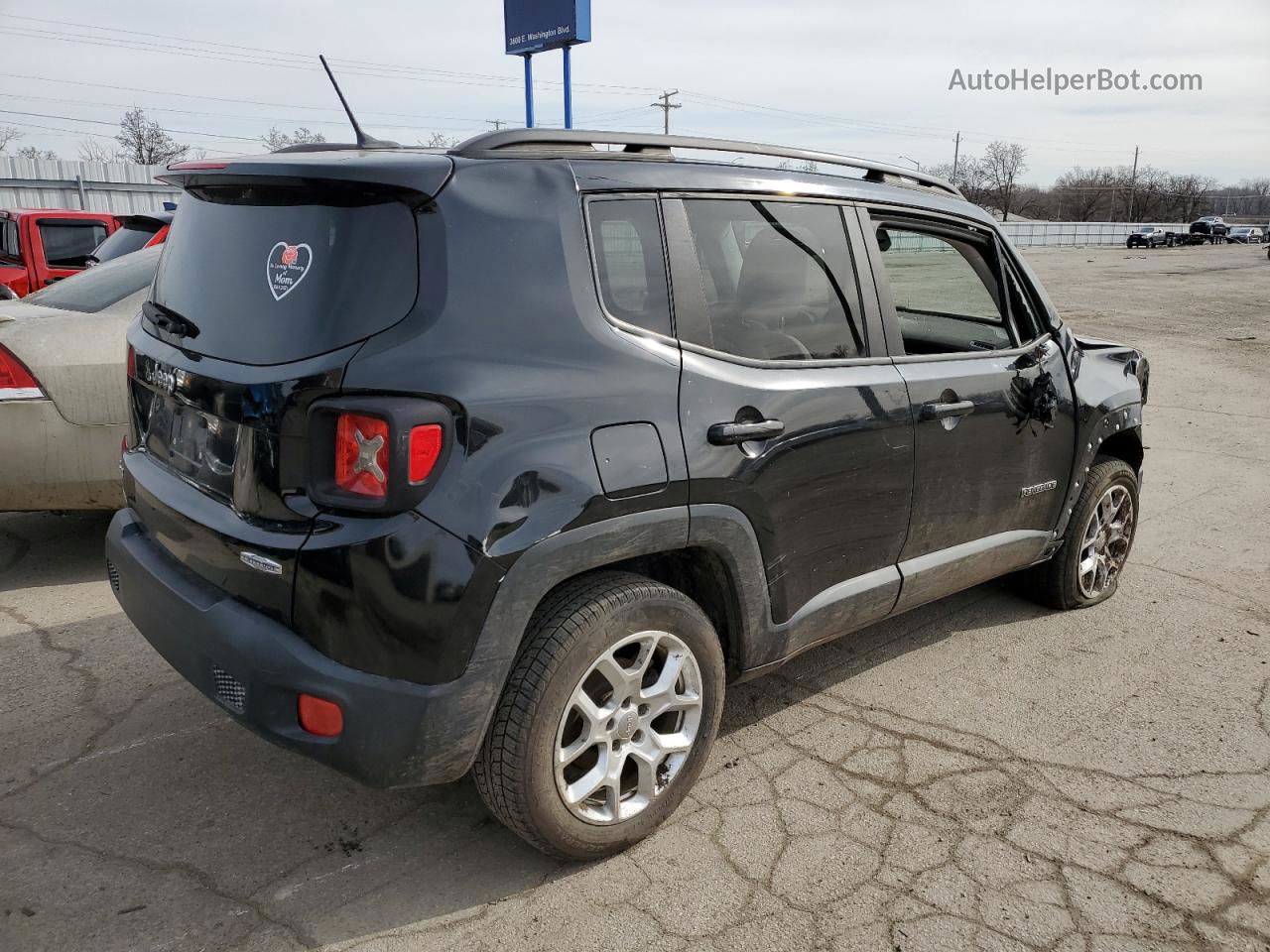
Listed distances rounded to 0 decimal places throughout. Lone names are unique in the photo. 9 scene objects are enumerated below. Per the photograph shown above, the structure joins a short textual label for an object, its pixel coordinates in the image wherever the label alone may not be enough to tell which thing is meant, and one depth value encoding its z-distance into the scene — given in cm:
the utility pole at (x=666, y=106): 6456
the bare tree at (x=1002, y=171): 9512
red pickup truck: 1063
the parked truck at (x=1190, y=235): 6203
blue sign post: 2109
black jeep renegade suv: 230
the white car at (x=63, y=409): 447
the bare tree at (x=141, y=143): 5878
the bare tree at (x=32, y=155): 2726
